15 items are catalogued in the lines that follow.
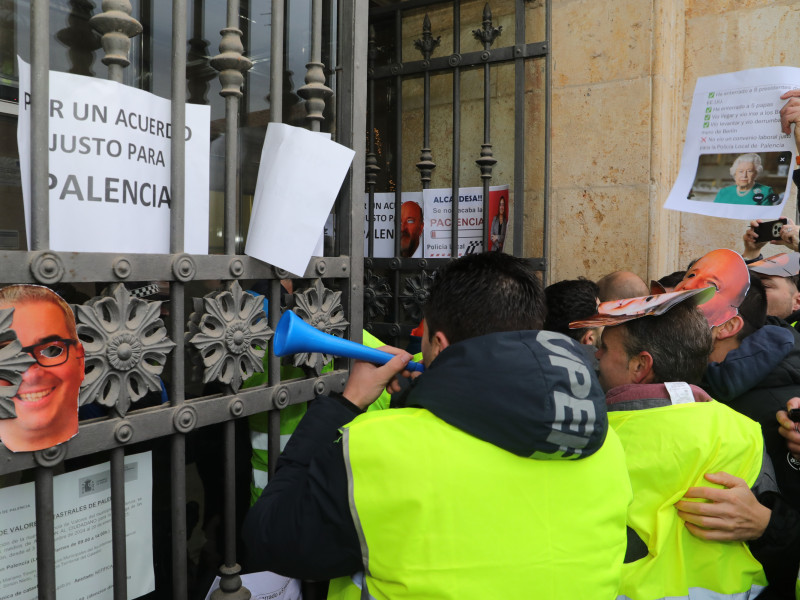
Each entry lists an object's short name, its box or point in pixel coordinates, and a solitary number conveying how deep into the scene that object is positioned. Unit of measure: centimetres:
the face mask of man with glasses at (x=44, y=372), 141
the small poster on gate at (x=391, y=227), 379
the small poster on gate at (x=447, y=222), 367
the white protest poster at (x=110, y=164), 150
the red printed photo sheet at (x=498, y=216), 370
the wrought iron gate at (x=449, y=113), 348
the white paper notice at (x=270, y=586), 213
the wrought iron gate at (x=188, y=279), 149
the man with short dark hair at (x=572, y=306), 300
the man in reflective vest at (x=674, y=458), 189
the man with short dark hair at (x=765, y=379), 234
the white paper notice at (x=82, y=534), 157
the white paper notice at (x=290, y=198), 195
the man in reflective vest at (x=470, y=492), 143
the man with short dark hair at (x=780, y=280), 335
